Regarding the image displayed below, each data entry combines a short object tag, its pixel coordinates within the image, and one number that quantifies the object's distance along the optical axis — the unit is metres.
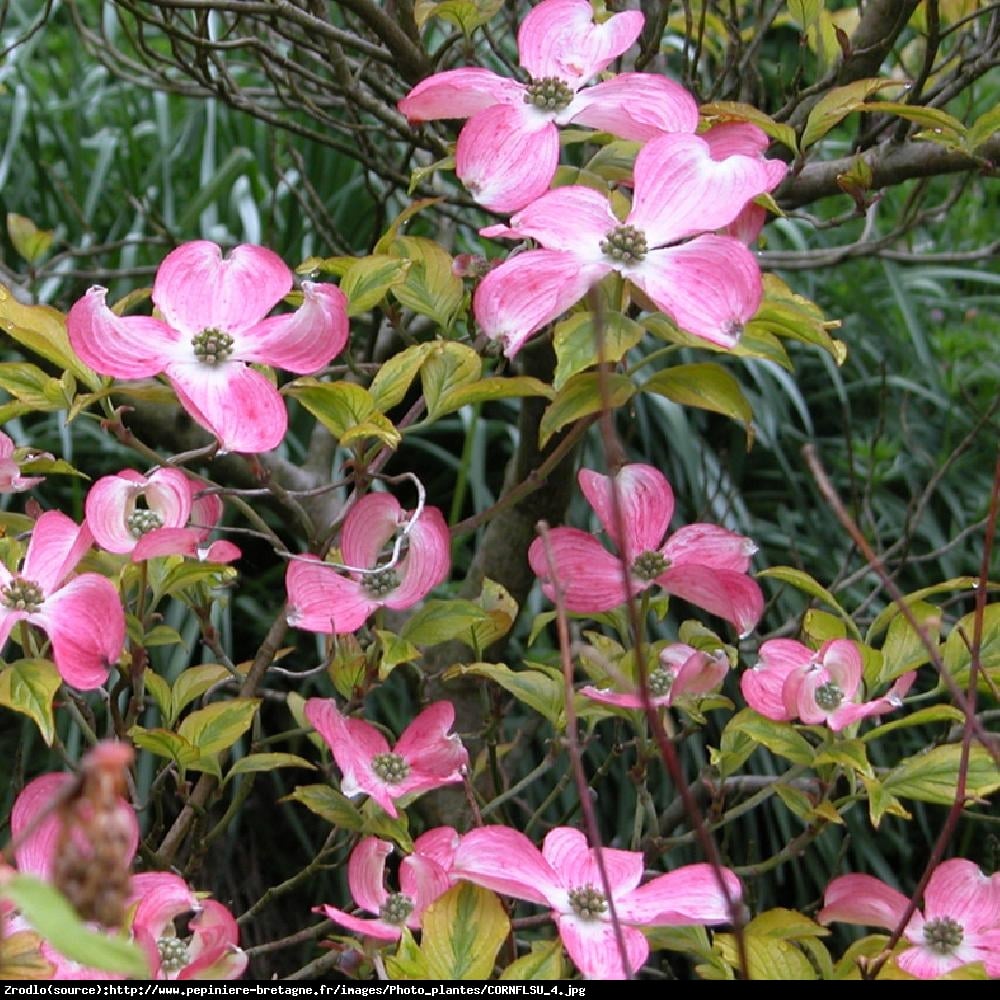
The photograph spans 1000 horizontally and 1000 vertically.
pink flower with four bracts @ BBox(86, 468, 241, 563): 1.03
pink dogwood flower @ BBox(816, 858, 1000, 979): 1.00
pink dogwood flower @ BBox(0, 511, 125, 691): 1.00
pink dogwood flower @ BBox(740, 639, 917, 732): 1.03
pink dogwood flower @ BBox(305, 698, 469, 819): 1.06
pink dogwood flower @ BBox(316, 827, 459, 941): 1.01
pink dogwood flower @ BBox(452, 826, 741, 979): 0.95
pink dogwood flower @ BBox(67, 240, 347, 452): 0.99
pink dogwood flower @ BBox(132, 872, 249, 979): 0.96
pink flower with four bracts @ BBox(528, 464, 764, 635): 1.05
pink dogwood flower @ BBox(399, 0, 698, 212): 1.01
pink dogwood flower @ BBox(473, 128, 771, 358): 0.98
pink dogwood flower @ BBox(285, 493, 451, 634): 1.05
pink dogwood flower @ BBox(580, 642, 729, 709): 1.05
